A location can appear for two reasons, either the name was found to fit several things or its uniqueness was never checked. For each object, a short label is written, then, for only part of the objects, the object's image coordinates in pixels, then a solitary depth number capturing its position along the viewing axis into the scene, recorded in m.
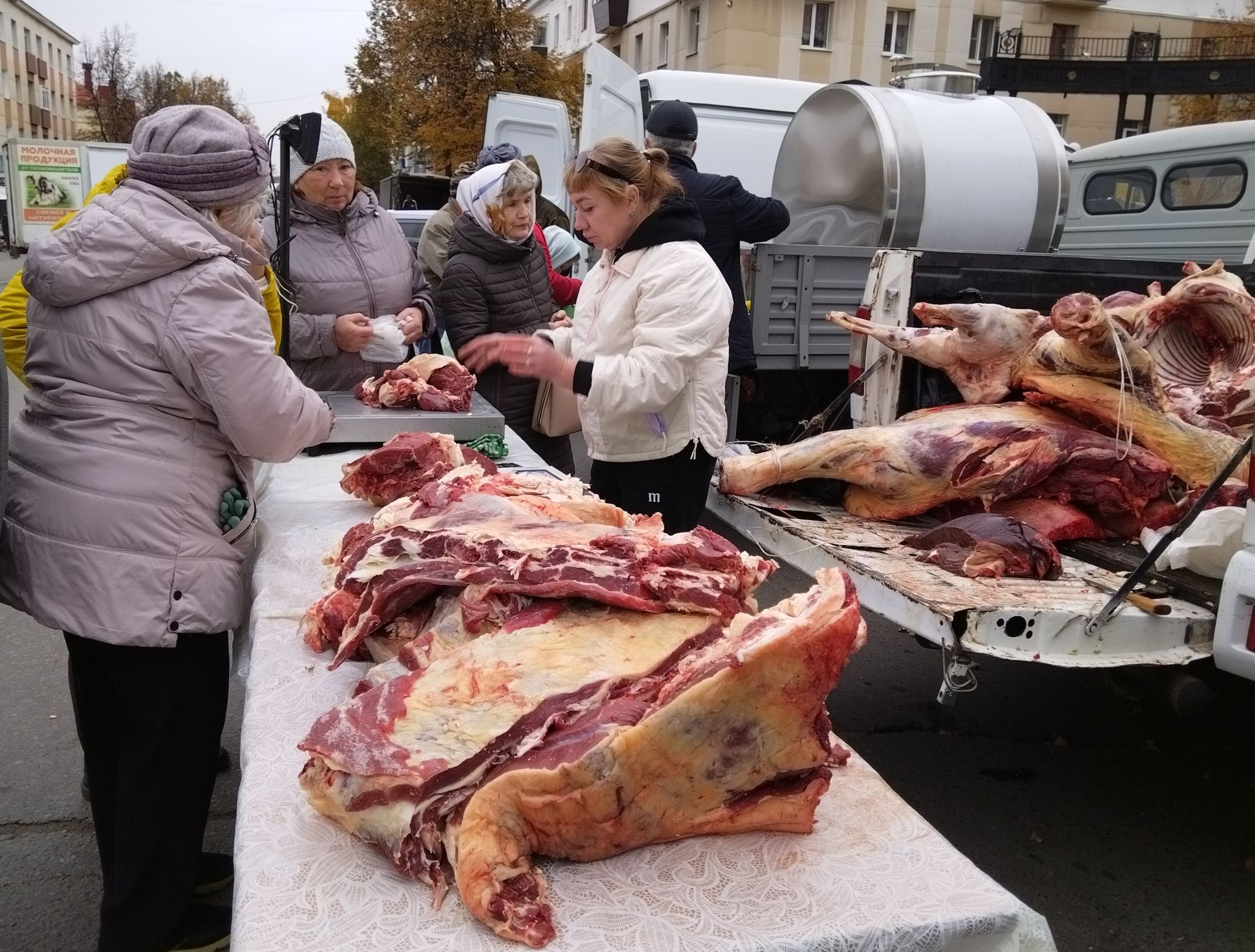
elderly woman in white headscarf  4.38
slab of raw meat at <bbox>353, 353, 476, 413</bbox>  3.82
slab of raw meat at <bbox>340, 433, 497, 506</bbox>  3.07
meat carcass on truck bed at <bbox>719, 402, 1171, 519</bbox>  3.32
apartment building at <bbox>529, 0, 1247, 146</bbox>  28.14
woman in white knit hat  3.88
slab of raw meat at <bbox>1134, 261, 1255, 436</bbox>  3.48
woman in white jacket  2.98
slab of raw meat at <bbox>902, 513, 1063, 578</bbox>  2.89
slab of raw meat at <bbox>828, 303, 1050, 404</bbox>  3.75
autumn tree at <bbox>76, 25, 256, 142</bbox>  41.09
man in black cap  5.21
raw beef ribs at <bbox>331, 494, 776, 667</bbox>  1.83
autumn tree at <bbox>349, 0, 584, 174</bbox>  23.98
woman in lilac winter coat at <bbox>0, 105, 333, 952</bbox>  2.11
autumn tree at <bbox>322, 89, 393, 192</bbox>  31.09
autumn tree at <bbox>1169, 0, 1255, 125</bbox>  23.86
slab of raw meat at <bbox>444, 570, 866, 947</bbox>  1.45
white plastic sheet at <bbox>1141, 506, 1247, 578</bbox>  2.78
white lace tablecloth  1.39
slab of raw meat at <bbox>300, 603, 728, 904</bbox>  1.52
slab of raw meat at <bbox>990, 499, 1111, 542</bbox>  3.27
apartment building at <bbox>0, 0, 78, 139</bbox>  55.88
